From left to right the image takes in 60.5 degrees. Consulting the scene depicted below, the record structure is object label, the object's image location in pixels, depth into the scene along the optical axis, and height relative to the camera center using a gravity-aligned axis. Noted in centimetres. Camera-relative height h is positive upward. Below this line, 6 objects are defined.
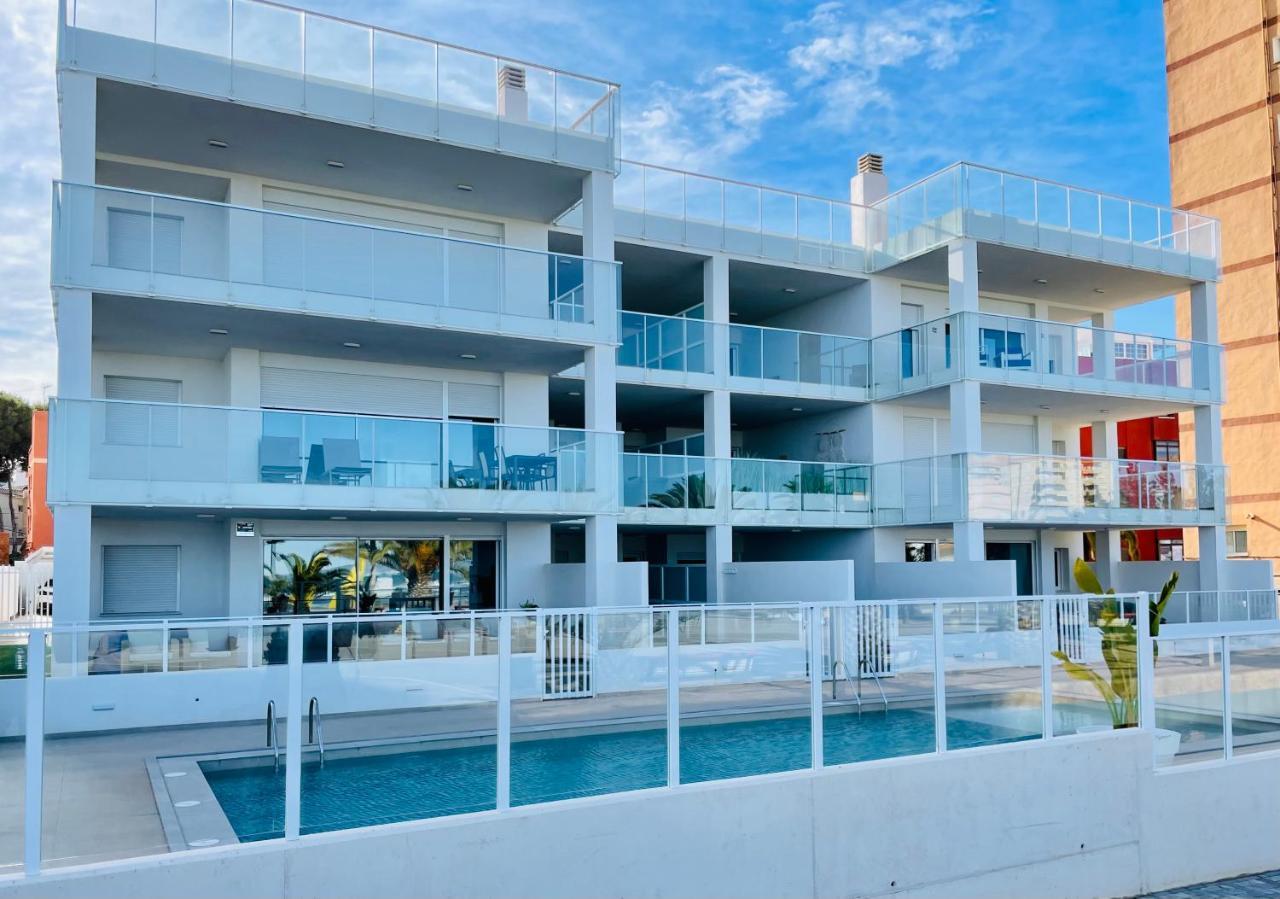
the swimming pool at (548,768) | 666 -162
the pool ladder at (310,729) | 666 -127
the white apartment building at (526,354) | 1602 +330
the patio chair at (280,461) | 1622 +107
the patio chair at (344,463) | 1659 +107
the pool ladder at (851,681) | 880 -121
